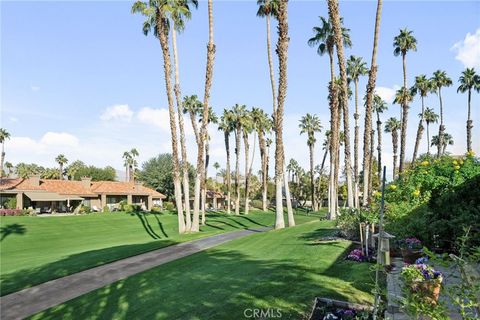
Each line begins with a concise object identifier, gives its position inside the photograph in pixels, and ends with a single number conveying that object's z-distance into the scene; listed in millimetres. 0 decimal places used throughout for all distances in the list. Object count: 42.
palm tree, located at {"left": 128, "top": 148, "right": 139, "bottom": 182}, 94125
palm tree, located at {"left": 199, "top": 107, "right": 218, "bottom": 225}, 61875
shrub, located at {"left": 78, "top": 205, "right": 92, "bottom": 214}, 55688
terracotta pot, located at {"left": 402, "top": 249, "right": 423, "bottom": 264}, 11070
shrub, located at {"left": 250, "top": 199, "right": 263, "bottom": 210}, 89156
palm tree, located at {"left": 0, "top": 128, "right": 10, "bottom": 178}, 77831
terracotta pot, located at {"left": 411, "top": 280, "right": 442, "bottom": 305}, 6566
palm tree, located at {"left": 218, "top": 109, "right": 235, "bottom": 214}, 64562
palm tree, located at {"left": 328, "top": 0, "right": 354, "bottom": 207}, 24328
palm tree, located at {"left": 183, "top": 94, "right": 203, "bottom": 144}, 56625
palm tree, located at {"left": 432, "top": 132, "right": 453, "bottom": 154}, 99938
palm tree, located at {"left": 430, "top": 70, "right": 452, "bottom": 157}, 59222
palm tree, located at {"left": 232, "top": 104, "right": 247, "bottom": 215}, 64250
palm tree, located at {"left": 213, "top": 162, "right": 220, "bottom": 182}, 125125
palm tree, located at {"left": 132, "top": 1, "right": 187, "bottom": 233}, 30359
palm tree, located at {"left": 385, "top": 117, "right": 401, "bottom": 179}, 80569
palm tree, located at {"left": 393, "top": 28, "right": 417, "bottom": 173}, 48062
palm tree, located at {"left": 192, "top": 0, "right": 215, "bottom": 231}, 30578
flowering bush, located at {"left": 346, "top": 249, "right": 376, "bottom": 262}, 11883
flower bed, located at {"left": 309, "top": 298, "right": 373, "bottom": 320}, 7272
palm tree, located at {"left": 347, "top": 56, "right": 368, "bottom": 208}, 49044
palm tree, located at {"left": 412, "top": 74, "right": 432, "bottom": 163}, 59312
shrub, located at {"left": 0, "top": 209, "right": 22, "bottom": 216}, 45219
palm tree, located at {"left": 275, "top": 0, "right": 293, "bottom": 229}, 28234
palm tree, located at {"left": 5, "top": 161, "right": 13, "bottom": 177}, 108988
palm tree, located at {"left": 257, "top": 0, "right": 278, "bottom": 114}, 32644
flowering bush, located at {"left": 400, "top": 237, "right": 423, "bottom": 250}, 11844
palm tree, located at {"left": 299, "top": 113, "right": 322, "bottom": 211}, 73312
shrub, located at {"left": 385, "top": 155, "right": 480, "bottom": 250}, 12164
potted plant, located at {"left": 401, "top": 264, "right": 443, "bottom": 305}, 6487
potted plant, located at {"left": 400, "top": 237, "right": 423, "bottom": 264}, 11094
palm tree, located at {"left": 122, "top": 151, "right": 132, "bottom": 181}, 94744
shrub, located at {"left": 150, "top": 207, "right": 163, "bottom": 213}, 58612
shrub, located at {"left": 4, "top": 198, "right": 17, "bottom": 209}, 50844
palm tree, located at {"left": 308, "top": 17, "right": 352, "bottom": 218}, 36781
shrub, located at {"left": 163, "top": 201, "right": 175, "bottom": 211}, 64588
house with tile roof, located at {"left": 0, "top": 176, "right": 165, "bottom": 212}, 53625
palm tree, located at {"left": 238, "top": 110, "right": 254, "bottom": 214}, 64188
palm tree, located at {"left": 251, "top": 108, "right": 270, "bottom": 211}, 68312
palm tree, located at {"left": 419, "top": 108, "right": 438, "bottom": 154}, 78500
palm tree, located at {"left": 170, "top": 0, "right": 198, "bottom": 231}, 31406
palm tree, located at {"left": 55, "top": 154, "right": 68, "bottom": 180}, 91750
